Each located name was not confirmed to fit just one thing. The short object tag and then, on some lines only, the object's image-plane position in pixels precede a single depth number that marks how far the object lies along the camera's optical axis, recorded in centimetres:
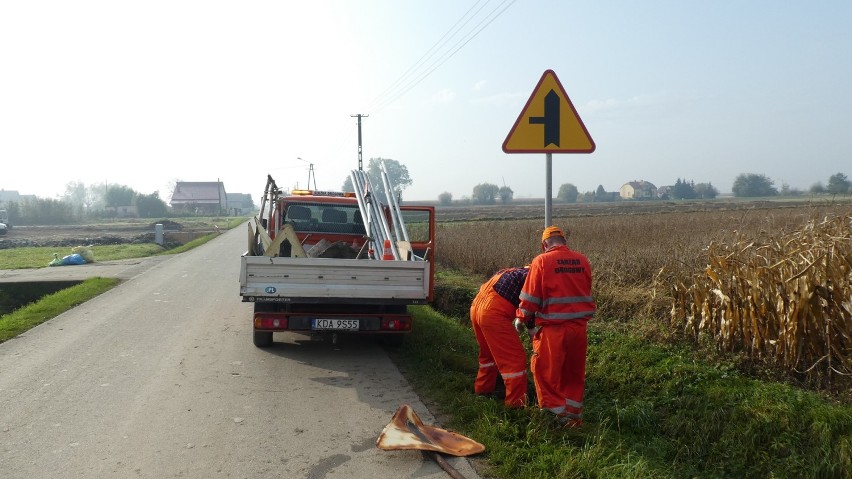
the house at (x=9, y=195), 17120
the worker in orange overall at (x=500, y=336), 561
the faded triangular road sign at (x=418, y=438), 478
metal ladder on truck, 930
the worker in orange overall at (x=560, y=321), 528
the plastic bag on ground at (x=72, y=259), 2158
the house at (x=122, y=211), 9387
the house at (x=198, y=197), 10088
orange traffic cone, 902
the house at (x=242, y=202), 14982
